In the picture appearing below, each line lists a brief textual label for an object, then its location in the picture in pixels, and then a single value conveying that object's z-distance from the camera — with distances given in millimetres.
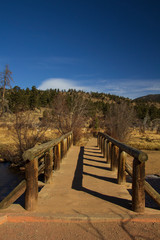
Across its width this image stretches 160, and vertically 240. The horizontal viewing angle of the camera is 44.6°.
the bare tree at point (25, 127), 9477
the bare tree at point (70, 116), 13875
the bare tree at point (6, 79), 15012
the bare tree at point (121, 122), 14820
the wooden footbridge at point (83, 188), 2953
